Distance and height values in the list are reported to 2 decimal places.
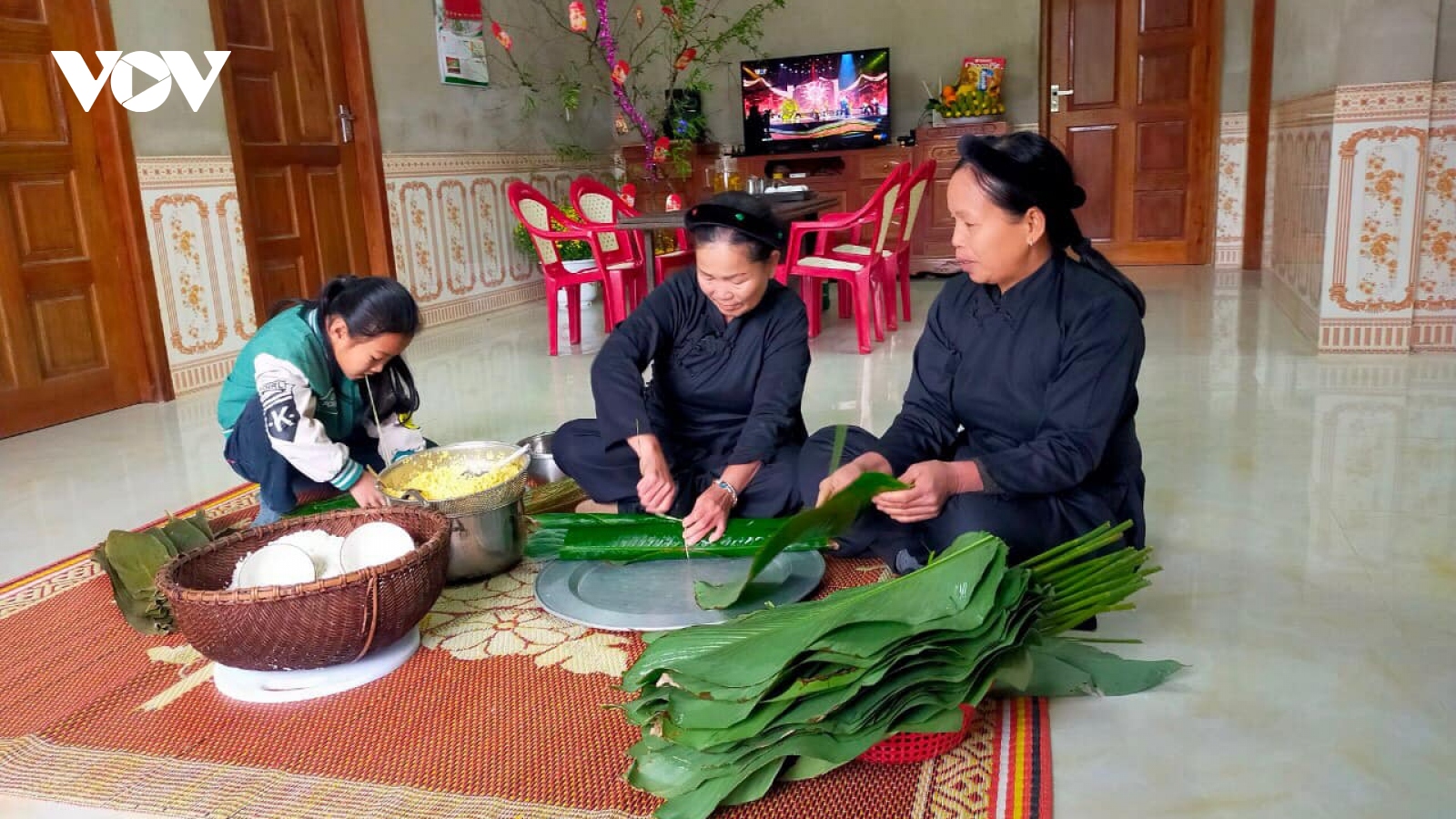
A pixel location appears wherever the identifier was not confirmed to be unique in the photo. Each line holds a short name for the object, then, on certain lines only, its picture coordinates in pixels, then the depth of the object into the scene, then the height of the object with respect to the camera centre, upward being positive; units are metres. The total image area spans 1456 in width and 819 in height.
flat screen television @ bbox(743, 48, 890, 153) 7.25 +0.75
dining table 4.57 -0.01
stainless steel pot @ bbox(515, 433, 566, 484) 2.80 -0.65
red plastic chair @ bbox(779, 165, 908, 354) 4.64 -0.25
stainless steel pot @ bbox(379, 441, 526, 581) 2.01 -0.57
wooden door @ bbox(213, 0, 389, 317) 4.74 +0.45
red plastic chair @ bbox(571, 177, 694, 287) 5.19 +0.05
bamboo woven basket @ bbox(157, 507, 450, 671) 1.53 -0.57
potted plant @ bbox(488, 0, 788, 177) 6.70 +1.13
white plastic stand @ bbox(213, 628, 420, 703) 1.66 -0.72
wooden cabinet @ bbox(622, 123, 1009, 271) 7.09 +0.24
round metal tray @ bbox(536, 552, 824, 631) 1.82 -0.69
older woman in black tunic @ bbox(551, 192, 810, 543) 2.05 -0.39
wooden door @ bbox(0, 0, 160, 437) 3.70 +0.02
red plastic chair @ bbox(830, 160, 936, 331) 5.20 -0.19
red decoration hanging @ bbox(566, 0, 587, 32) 5.86 +1.16
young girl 2.16 -0.35
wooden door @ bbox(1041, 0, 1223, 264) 6.80 +0.49
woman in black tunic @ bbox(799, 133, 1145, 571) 1.73 -0.32
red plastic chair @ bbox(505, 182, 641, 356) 4.89 -0.14
